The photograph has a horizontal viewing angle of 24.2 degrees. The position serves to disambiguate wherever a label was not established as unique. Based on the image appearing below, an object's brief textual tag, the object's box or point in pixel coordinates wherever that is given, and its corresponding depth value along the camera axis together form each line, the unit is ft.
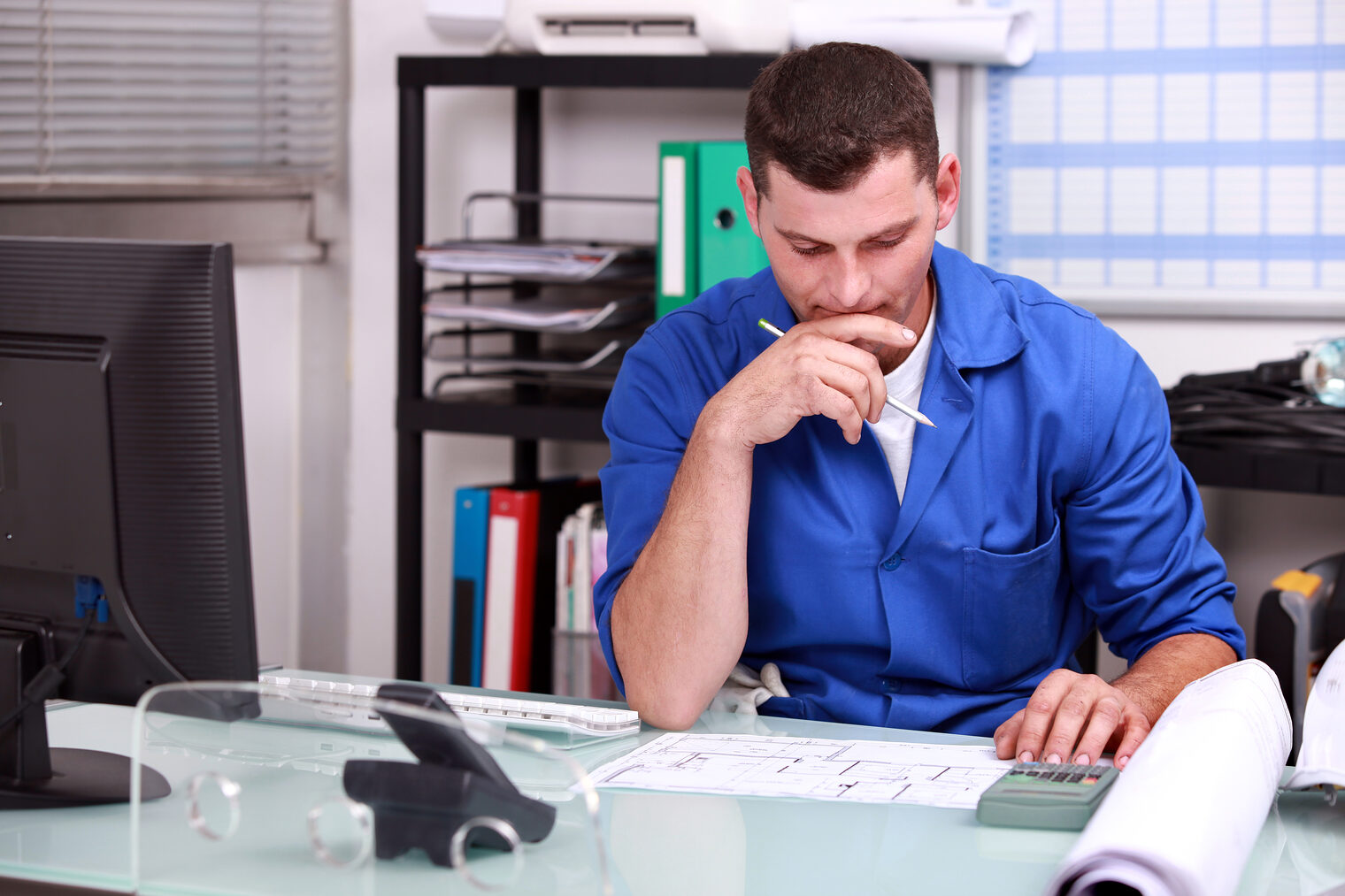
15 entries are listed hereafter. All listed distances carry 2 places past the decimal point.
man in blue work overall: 8.33
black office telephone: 6.87
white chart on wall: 10.94
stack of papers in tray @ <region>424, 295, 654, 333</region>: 11.01
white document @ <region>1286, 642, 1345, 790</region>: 7.40
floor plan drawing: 7.56
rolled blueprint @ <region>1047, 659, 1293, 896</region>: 6.90
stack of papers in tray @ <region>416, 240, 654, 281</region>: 11.01
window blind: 11.15
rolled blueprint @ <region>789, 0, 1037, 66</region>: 10.91
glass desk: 7.11
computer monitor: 7.48
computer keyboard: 8.01
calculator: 7.35
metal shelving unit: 11.05
